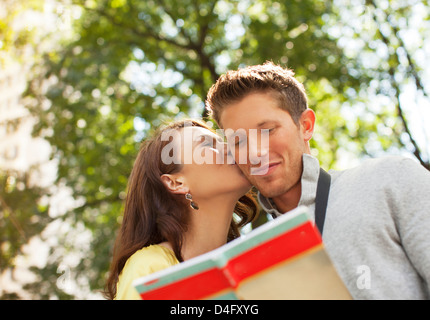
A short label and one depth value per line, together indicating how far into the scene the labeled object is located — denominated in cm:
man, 157
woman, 196
